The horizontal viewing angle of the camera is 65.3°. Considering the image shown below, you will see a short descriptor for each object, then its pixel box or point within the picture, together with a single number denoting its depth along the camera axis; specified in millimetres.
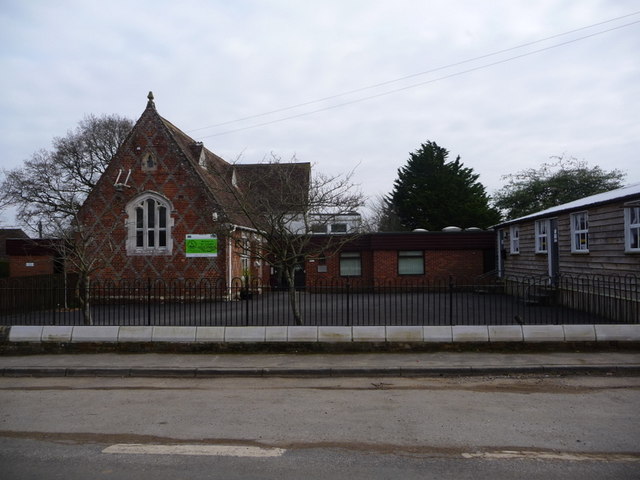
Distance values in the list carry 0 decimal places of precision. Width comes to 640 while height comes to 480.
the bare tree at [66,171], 36500
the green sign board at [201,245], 21656
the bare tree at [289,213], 12055
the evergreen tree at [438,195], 41031
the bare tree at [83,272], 12398
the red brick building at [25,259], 34062
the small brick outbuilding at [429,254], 26688
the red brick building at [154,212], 21781
